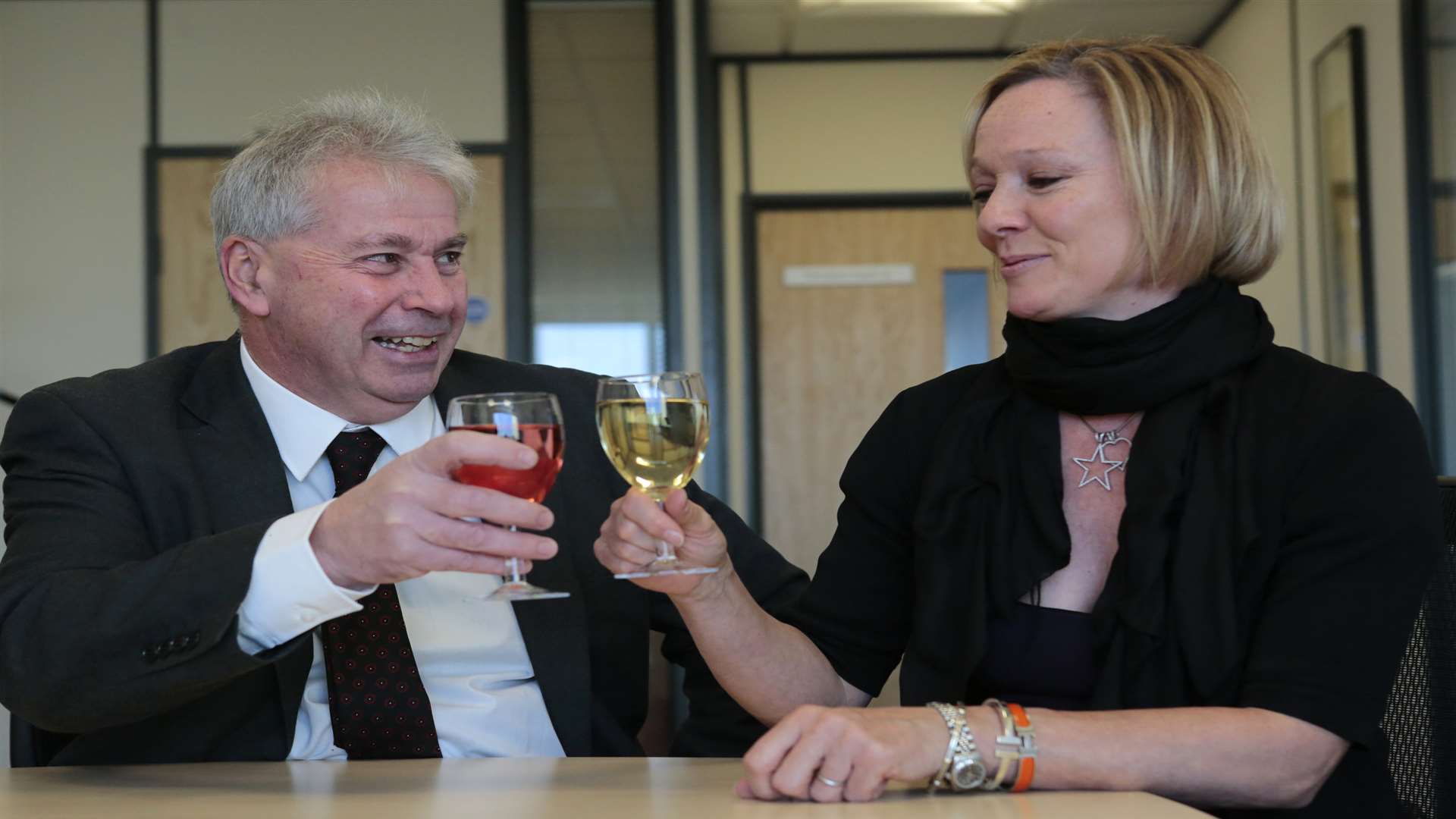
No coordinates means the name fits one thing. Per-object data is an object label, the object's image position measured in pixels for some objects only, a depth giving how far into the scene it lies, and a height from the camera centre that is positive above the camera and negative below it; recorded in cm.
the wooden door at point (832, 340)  679 +42
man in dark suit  140 -11
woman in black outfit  134 -10
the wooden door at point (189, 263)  496 +63
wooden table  114 -33
